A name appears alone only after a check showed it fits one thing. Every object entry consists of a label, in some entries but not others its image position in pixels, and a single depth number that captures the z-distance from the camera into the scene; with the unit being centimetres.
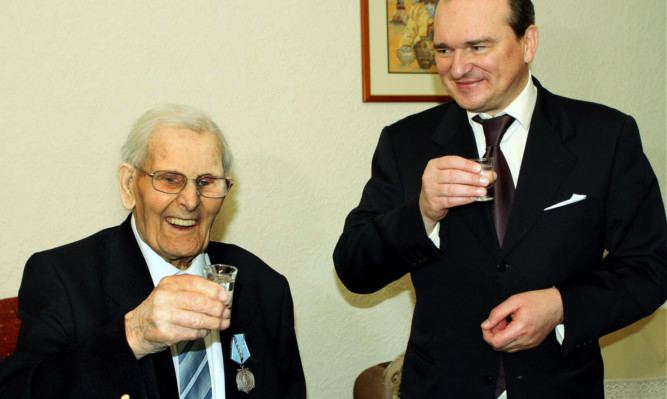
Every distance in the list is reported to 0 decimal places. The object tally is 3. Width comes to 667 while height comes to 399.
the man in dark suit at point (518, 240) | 176
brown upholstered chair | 257
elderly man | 145
